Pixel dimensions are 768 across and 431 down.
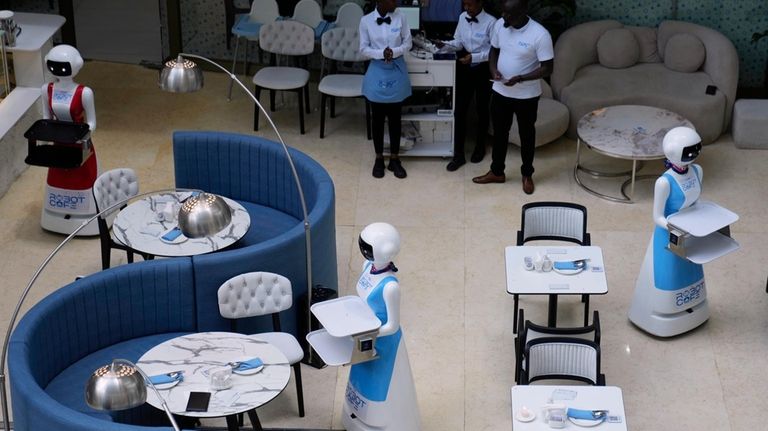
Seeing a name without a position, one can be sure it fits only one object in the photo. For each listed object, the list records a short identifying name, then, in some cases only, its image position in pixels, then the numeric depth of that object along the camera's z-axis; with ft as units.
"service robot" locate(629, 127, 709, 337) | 29.09
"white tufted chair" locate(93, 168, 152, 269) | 31.99
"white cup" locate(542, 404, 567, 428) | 24.38
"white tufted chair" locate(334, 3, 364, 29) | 42.37
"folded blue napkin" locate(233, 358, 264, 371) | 25.20
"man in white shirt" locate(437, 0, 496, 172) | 37.35
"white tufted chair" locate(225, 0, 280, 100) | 43.24
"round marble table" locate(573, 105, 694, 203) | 36.60
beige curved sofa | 39.96
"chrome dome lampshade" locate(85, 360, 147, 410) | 19.08
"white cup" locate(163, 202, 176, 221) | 31.12
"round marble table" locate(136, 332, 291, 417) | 24.21
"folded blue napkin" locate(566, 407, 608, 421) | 24.50
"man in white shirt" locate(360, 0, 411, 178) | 36.29
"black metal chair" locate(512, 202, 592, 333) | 31.50
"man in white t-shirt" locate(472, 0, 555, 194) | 35.06
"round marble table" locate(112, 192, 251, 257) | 30.07
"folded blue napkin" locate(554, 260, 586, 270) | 29.50
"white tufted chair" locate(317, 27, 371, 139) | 40.75
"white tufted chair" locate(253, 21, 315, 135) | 41.22
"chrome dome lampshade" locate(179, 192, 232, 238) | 23.11
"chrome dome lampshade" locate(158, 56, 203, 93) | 25.20
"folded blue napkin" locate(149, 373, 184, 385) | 24.68
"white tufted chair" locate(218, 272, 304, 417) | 27.86
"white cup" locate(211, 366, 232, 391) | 24.61
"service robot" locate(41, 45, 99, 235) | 34.45
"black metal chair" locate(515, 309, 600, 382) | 27.40
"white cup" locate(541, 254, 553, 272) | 29.48
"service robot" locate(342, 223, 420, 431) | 25.17
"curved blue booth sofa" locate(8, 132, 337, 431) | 24.45
